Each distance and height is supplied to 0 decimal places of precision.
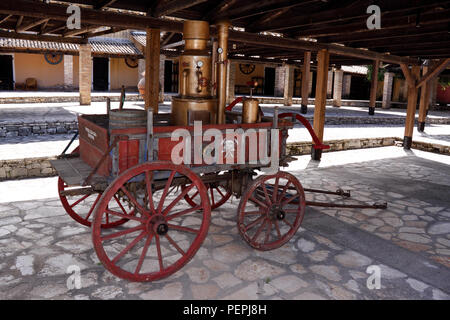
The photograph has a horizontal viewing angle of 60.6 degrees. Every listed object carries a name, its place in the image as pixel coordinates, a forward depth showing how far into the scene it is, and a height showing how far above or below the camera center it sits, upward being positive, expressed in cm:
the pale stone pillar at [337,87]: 2477 +138
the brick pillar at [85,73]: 1620 +125
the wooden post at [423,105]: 1314 +22
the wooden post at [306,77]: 1440 +117
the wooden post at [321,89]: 870 +44
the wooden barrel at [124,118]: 341 -13
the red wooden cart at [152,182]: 316 -71
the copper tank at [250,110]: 398 -3
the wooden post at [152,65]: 698 +72
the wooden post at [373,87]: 1816 +118
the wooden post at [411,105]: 1082 +17
